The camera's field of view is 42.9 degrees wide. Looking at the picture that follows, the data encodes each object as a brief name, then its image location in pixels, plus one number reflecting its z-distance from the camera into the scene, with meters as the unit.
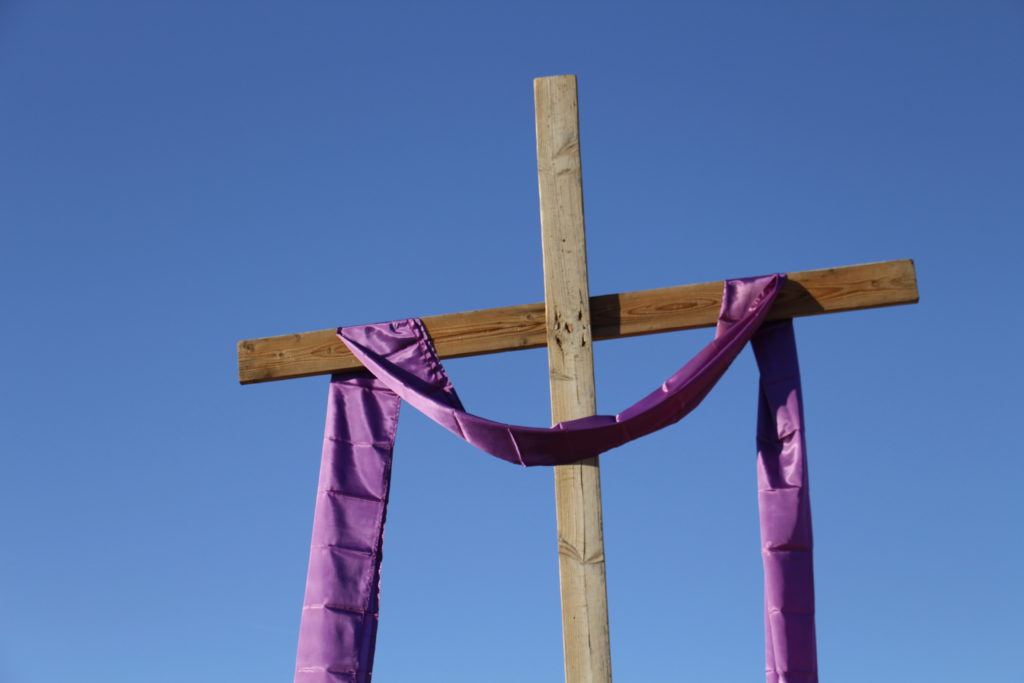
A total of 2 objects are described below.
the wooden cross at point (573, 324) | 3.61
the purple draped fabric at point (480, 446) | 3.61
